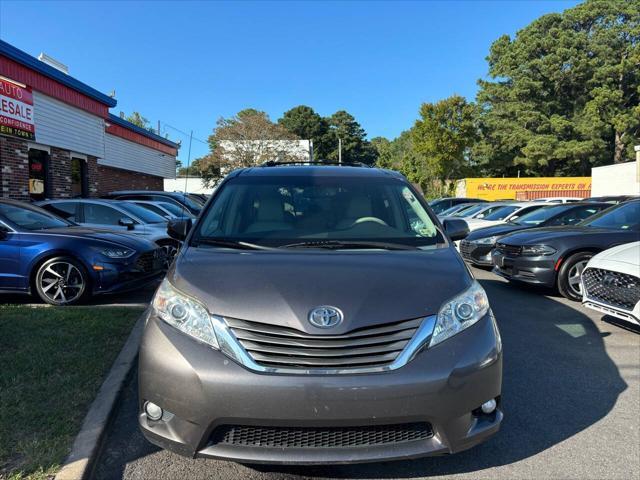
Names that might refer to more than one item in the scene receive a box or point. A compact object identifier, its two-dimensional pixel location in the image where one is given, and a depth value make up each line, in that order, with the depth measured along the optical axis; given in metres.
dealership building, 12.04
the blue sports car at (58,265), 6.41
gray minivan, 2.28
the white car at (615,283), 5.07
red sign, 11.67
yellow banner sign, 36.16
